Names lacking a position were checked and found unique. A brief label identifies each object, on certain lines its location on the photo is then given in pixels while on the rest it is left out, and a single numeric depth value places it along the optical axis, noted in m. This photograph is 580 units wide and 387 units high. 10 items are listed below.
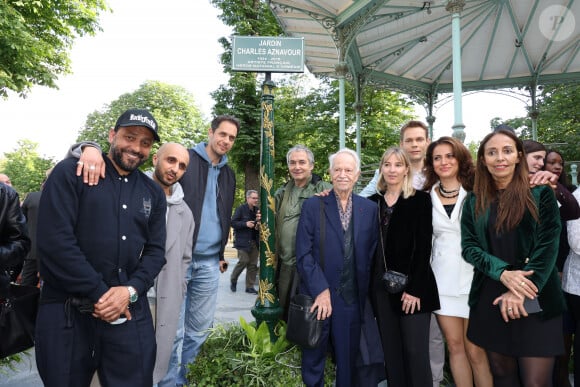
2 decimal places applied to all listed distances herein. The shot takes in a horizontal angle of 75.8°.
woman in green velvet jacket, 2.36
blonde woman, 2.79
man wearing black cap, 2.01
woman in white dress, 2.80
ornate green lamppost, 3.44
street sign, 3.25
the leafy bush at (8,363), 3.67
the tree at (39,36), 9.56
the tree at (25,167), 38.44
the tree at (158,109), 28.06
